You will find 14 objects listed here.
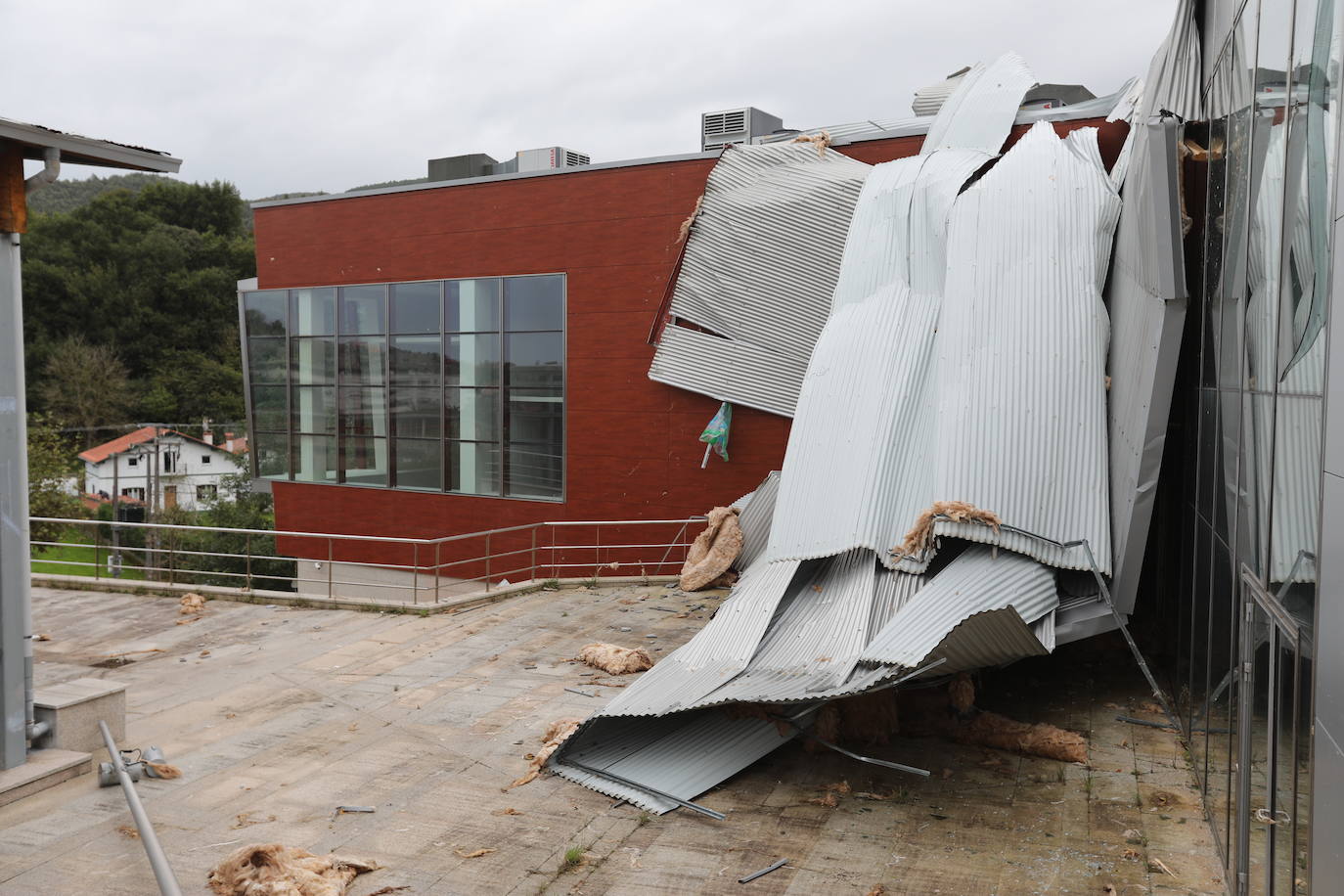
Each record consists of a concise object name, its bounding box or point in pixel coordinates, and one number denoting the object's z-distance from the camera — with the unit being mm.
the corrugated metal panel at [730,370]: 16594
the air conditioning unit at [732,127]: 18578
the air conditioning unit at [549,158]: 20000
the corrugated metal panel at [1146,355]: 8117
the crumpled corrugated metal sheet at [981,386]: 8703
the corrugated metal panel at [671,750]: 7547
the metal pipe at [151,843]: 5285
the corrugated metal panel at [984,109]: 14406
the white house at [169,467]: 50375
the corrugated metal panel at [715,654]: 7855
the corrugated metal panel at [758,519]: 14219
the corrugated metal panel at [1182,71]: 8453
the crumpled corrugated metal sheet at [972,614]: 7070
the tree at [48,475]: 38688
